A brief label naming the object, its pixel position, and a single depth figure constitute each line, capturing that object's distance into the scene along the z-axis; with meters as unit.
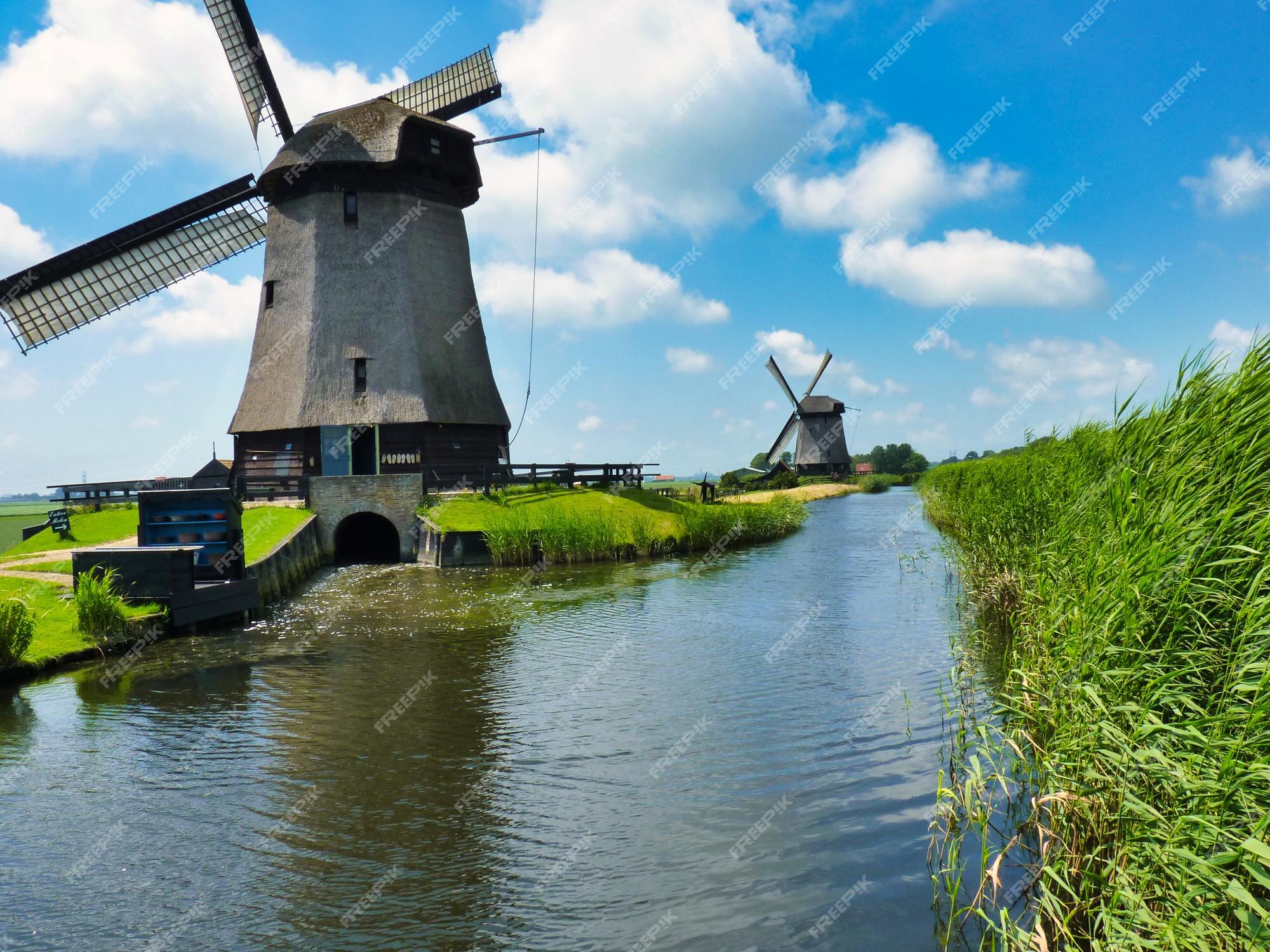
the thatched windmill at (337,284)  26.30
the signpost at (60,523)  22.23
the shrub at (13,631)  10.52
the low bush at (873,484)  72.12
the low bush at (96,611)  12.10
